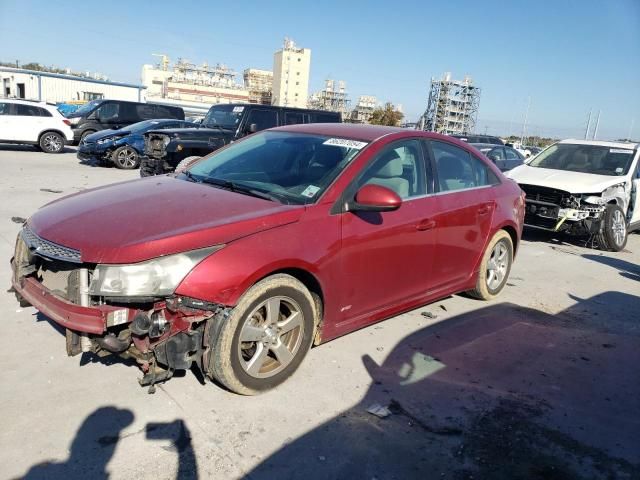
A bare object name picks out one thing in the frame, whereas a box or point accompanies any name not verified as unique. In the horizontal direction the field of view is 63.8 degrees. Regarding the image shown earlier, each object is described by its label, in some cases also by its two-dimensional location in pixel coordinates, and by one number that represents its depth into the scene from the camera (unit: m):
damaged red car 2.86
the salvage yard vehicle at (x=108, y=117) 18.53
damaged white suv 8.22
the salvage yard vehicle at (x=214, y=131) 11.66
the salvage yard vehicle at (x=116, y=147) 14.48
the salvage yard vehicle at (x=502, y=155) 15.15
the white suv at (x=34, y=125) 16.61
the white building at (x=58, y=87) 38.75
